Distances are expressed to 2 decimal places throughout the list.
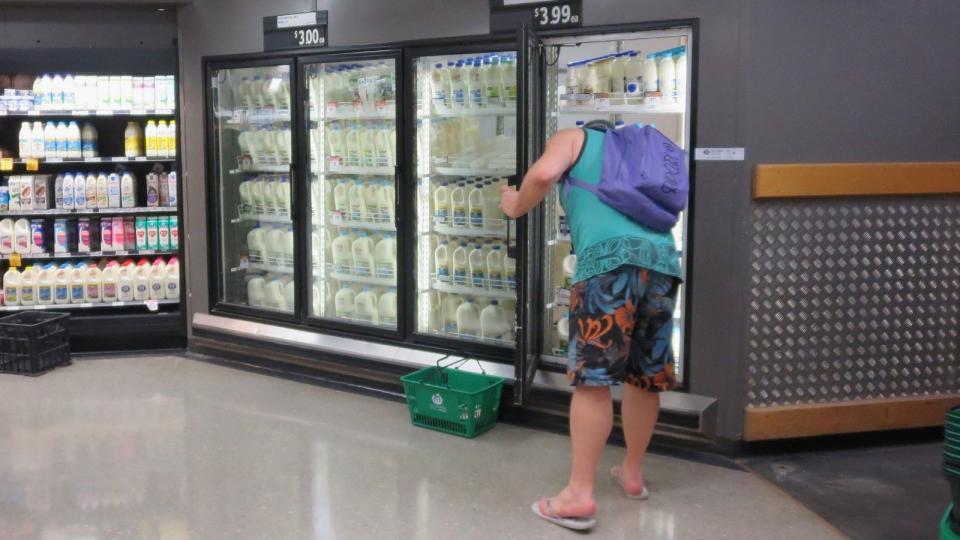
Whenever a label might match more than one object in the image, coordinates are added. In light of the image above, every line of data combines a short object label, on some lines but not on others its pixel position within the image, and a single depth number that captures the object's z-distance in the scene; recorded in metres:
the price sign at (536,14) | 4.21
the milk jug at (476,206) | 4.92
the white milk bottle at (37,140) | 6.01
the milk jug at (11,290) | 6.00
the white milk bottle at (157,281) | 6.16
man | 3.23
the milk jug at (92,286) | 6.09
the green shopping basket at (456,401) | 4.25
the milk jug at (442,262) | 5.10
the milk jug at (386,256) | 5.43
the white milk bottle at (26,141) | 6.00
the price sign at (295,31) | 5.19
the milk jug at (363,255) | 5.50
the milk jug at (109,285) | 6.12
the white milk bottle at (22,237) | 6.07
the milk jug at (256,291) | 6.10
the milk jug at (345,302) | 5.66
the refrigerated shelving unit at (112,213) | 5.99
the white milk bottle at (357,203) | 5.48
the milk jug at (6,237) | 6.04
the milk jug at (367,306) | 5.54
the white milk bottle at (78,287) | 6.06
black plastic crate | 5.46
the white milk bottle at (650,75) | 4.36
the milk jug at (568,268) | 4.72
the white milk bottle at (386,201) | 5.33
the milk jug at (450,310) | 5.17
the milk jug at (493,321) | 4.92
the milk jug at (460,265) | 5.02
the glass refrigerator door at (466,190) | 4.84
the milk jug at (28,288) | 6.01
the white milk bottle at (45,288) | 6.02
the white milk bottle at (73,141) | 6.04
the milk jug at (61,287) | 6.06
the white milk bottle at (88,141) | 6.12
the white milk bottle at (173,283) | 6.16
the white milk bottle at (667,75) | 4.34
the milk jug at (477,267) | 4.97
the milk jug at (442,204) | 5.04
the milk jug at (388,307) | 5.44
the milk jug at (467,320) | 5.05
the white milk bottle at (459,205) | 4.97
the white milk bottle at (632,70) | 4.45
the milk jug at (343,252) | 5.59
